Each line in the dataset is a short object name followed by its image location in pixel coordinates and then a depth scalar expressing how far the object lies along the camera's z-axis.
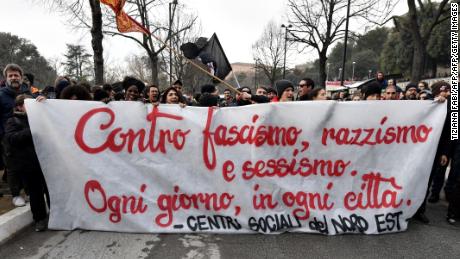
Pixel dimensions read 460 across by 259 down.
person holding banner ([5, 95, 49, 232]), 3.37
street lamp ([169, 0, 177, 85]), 18.70
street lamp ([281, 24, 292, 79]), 22.24
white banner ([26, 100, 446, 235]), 3.48
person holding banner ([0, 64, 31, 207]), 4.21
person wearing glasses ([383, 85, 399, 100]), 4.57
